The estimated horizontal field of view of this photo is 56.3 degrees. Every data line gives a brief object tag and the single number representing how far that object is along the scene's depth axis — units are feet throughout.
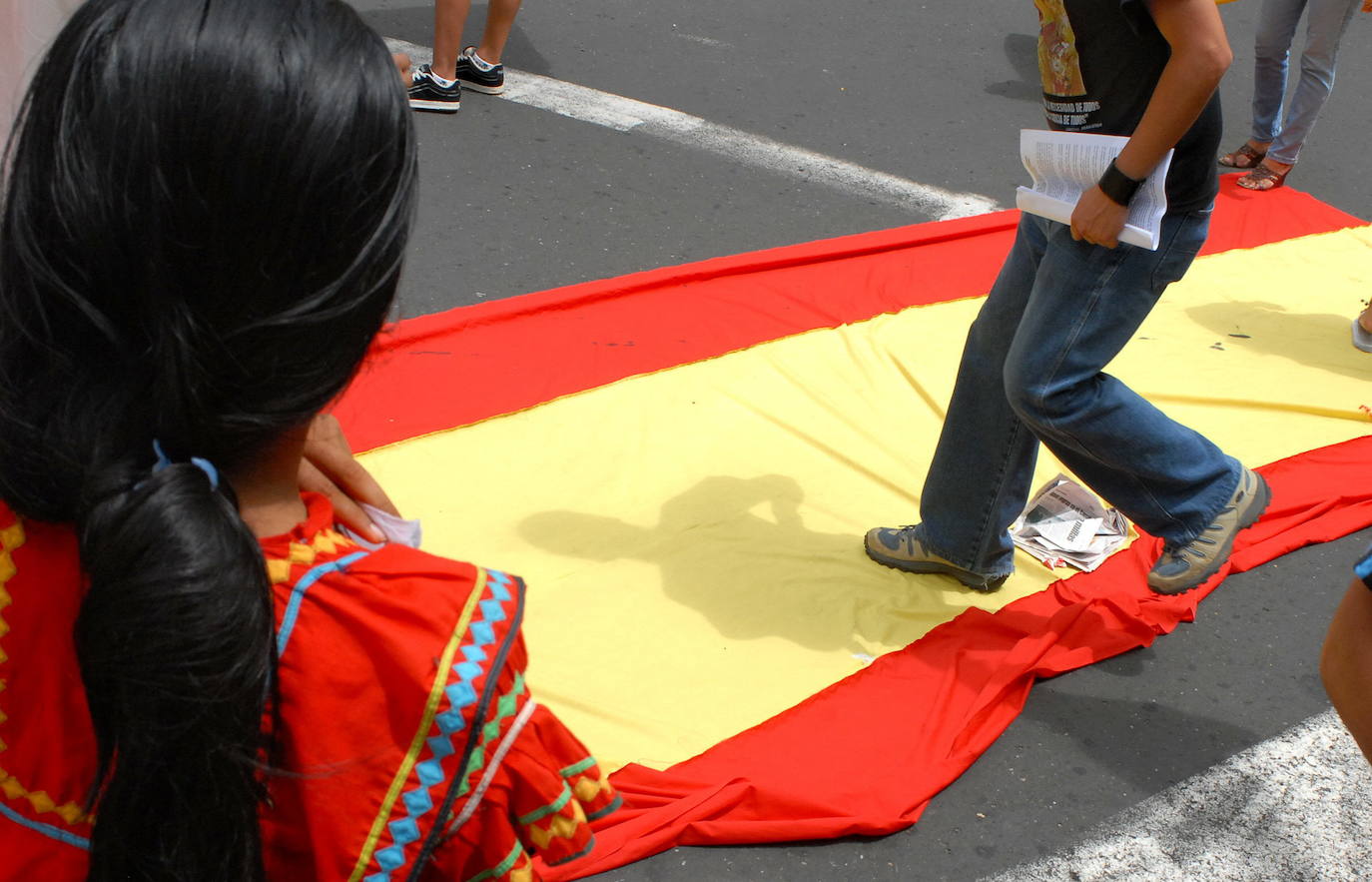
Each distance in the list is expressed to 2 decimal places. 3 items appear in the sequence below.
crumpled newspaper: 10.03
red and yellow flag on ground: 8.04
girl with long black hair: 2.83
